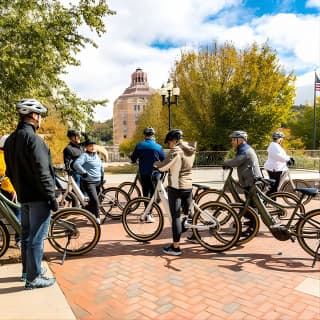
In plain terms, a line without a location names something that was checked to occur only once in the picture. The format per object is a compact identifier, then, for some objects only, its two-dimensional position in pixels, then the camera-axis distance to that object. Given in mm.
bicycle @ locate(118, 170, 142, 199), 7431
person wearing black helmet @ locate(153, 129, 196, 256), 4672
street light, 15763
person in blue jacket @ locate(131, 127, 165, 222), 6625
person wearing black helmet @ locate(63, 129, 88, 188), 7129
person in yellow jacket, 4945
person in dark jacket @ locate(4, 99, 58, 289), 3410
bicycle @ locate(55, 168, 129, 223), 6727
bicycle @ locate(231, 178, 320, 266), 4508
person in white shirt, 7062
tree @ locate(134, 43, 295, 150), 22031
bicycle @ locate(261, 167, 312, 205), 7398
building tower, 123812
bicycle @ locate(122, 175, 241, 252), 4957
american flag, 26062
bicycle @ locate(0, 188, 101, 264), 4469
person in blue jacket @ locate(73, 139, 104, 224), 5848
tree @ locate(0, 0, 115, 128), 8102
